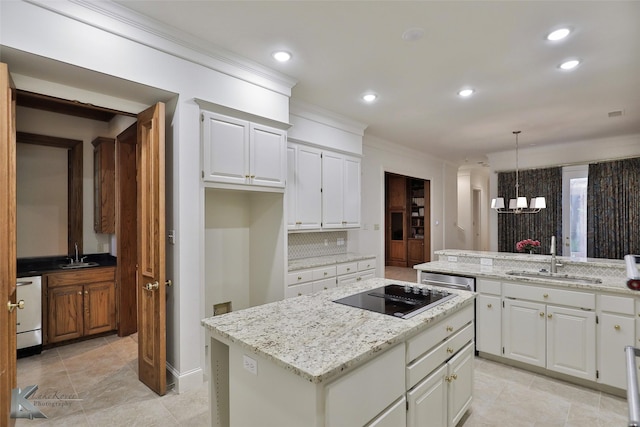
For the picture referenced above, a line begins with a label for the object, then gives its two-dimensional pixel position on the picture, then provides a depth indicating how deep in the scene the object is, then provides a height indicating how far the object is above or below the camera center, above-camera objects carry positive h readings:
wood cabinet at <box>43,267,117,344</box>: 3.45 -1.00
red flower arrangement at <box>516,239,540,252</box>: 3.81 -0.38
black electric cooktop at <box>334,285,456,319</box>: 1.85 -0.56
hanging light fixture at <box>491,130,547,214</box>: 4.95 +0.17
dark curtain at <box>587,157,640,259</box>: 5.42 +0.07
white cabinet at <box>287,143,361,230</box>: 3.92 +0.36
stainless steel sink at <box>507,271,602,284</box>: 3.01 -0.63
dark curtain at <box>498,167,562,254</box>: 6.25 -0.03
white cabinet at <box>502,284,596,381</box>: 2.72 -1.07
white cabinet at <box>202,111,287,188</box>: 2.73 +0.60
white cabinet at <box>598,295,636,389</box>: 2.56 -1.00
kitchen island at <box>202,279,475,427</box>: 1.23 -0.68
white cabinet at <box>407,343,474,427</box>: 1.65 -1.06
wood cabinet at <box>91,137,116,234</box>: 4.09 +0.41
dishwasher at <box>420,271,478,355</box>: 3.33 -0.73
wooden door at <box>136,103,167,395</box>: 2.50 -0.29
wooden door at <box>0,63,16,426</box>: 1.84 -0.16
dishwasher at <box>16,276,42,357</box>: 3.21 -1.03
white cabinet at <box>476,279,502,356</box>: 3.18 -1.05
